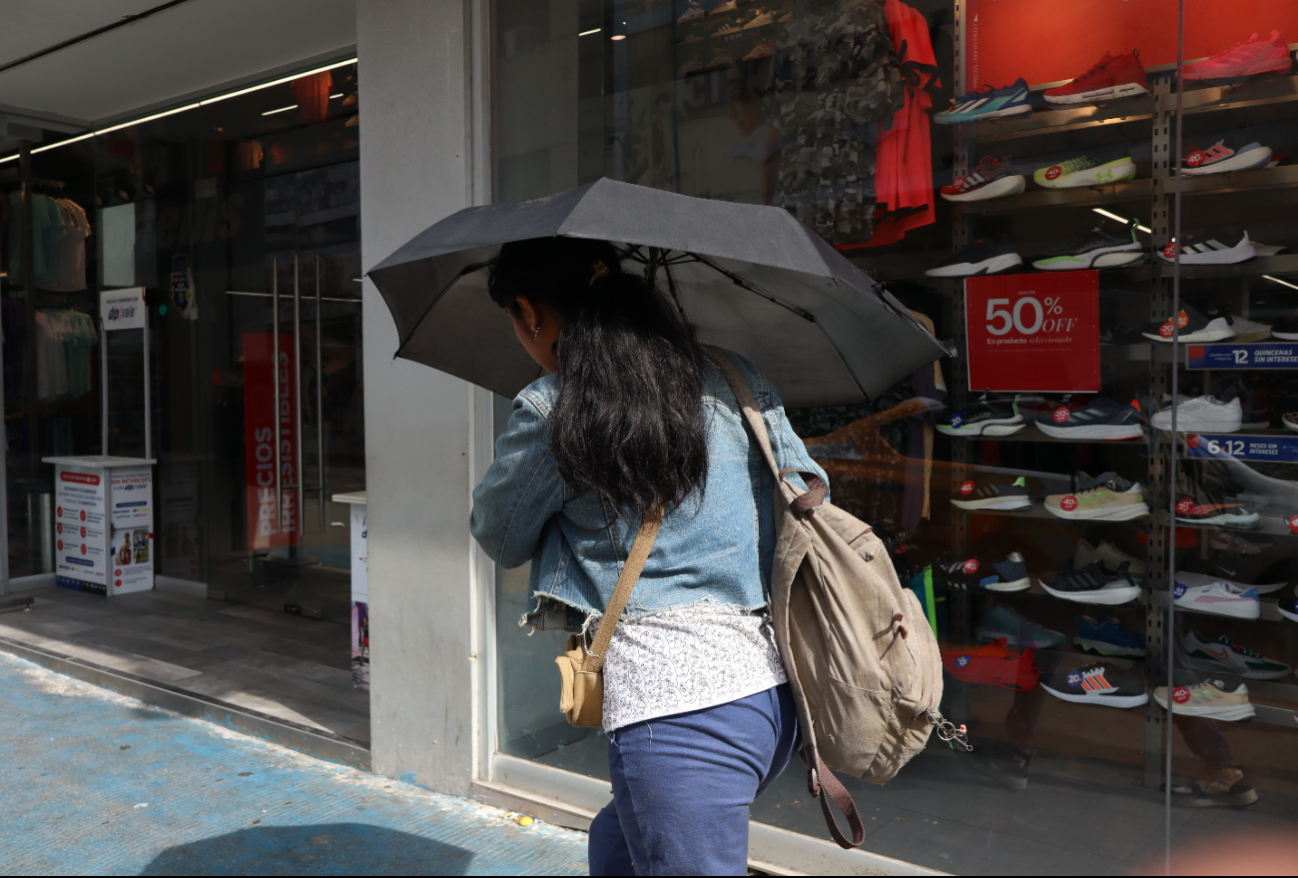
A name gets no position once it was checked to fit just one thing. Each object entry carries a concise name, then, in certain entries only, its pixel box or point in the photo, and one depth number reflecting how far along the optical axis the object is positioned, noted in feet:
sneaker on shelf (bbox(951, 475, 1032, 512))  10.79
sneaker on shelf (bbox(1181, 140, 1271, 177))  9.41
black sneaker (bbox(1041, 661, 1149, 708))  10.28
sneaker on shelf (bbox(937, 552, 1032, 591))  10.93
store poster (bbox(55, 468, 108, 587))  24.31
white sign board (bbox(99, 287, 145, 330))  24.81
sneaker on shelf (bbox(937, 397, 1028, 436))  10.68
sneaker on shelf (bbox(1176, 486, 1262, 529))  9.68
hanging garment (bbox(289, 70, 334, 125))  20.97
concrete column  12.26
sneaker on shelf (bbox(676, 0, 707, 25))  12.07
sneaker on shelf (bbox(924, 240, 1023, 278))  10.69
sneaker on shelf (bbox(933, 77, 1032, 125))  10.61
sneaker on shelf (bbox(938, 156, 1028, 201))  10.69
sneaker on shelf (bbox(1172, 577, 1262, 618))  9.73
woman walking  5.33
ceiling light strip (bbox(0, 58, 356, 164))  21.61
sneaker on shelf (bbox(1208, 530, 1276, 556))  9.65
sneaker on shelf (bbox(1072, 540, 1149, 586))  10.25
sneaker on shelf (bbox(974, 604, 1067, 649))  10.83
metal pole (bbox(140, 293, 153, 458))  24.98
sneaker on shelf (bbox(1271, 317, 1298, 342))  9.29
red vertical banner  22.50
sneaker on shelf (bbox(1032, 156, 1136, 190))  10.12
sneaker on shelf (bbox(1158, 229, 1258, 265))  9.53
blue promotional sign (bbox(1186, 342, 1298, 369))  9.35
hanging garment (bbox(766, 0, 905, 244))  11.32
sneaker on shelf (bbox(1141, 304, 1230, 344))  9.64
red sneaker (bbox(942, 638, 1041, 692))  10.91
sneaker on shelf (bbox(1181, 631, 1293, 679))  9.65
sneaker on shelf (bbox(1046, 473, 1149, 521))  10.19
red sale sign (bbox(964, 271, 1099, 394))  10.28
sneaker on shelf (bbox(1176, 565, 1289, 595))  9.65
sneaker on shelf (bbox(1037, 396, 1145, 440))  10.10
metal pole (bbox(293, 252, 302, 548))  22.25
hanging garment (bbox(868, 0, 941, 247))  11.02
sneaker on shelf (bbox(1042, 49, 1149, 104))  10.02
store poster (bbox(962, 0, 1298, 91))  9.52
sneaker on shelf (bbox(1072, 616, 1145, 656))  10.33
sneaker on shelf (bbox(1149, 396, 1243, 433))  9.65
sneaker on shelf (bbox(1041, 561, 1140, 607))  10.37
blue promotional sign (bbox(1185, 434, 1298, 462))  9.48
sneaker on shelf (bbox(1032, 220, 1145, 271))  10.04
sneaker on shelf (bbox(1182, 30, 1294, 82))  9.34
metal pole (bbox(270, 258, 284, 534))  22.50
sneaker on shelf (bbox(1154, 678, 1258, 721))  9.72
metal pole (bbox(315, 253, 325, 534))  22.09
